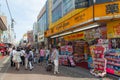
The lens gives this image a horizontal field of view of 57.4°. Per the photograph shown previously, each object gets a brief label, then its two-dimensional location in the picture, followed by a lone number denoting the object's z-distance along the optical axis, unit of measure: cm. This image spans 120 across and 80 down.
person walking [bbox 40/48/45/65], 1046
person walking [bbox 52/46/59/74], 690
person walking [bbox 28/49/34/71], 821
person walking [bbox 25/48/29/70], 827
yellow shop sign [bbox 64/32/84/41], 890
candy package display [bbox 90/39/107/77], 622
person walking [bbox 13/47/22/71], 802
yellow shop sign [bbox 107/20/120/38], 633
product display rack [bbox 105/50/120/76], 595
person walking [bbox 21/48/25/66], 909
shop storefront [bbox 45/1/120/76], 622
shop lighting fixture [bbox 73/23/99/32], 697
